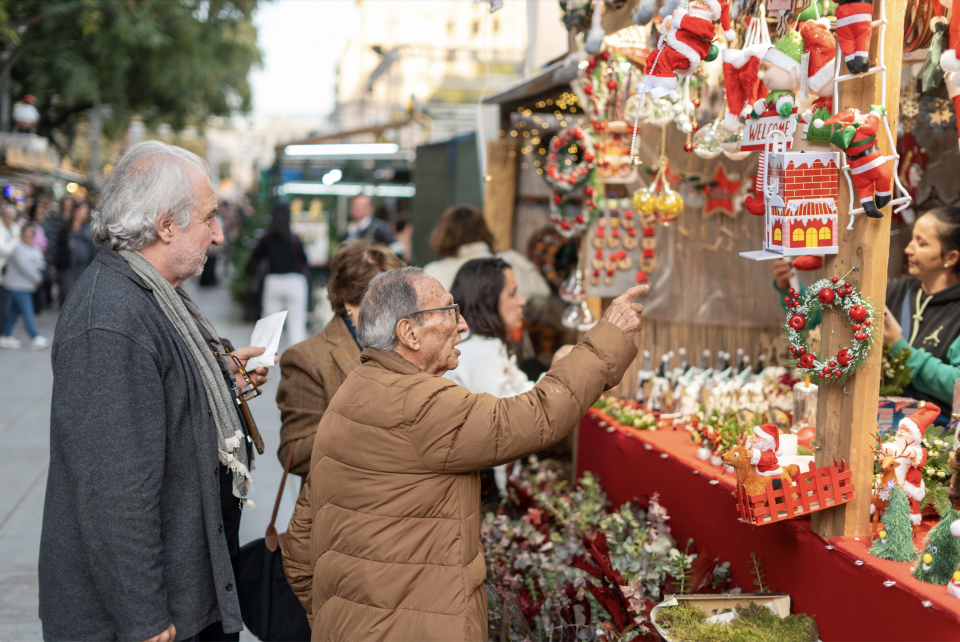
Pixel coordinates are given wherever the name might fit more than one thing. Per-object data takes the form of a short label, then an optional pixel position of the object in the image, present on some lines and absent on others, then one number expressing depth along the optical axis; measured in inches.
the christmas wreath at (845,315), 79.1
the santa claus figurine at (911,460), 84.4
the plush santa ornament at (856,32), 73.3
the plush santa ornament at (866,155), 74.6
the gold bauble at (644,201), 129.5
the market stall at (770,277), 78.2
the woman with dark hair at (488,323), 134.3
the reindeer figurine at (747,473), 84.2
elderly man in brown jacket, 69.2
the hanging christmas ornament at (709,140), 108.6
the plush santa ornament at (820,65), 78.1
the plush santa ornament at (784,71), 81.1
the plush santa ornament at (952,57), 71.1
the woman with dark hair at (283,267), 337.1
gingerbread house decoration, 80.9
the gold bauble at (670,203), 128.4
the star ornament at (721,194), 151.6
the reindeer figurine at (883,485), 84.4
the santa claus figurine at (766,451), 85.1
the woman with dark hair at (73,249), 464.1
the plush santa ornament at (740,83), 87.5
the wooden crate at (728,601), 92.4
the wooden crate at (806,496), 82.2
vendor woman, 110.6
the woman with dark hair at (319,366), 109.2
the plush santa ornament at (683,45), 81.7
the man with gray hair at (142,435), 69.9
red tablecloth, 74.3
